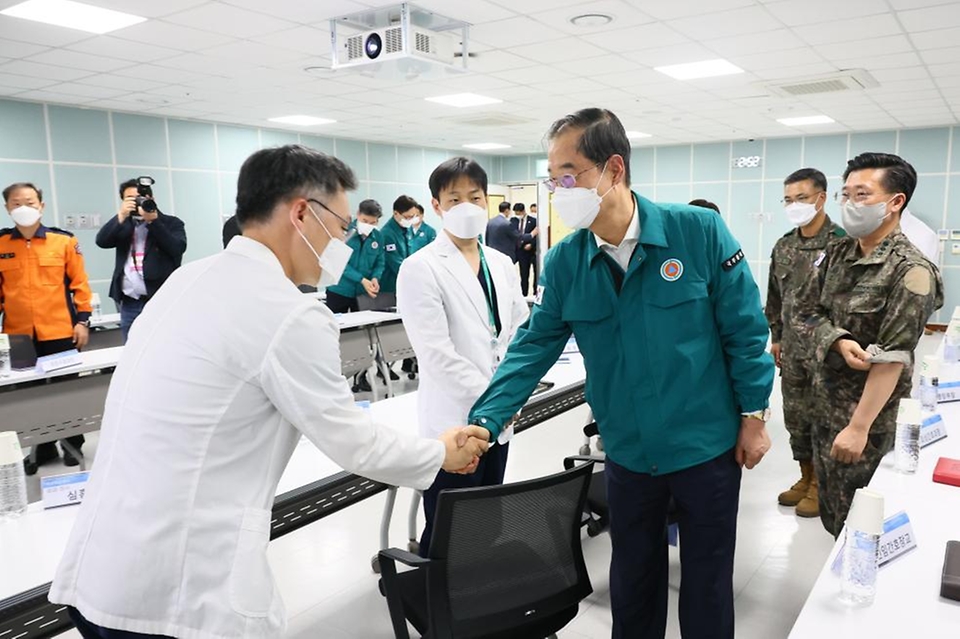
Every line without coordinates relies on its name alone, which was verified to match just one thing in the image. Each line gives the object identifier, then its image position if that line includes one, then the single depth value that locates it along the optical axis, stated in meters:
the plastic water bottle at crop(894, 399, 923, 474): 1.93
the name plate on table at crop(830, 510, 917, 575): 1.45
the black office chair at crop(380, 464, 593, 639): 1.65
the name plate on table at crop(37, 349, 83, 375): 3.69
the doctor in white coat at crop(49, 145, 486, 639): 1.16
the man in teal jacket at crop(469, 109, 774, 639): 1.71
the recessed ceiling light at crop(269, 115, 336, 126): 9.00
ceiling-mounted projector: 4.67
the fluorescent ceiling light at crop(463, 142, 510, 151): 12.67
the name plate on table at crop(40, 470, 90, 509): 2.00
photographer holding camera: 5.28
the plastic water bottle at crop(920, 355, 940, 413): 2.63
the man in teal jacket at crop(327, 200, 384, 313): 6.50
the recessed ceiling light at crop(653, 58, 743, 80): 6.27
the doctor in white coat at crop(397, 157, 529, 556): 2.36
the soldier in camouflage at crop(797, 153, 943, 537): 2.12
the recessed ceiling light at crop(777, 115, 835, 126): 9.53
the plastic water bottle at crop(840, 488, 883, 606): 1.33
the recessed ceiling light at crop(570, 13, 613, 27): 4.78
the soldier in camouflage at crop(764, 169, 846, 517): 3.43
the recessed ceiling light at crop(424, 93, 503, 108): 7.76
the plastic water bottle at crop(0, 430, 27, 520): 1.91
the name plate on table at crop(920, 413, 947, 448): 2.18
